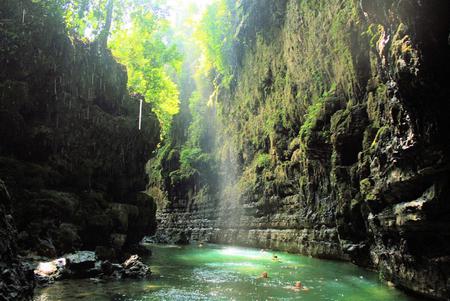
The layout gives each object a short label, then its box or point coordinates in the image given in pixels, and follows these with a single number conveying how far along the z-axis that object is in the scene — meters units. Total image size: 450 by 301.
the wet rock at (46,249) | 10.85
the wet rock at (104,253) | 12.28
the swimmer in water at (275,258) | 15.64
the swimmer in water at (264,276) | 11.14
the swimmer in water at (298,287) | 9.27
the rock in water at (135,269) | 10.74
